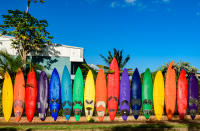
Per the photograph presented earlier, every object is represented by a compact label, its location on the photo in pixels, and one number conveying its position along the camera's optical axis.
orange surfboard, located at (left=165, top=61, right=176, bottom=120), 9.27
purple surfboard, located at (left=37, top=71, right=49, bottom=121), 8.62
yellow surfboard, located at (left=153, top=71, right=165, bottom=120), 9.25
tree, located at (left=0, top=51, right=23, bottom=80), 10.72
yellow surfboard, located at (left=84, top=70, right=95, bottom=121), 8.86
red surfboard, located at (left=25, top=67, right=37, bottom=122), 8.66
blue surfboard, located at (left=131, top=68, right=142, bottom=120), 9.03
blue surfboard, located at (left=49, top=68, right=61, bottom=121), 8.74
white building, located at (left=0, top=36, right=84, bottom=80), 20.64
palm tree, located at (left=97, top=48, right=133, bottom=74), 15.86
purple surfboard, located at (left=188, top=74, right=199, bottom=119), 9.46
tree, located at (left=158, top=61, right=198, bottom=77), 37.81
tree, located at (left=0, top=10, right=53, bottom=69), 18.30
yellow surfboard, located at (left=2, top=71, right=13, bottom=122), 8.71
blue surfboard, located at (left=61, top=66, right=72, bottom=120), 8.73
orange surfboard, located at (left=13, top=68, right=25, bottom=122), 8.62
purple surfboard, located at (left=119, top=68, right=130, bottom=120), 8.98
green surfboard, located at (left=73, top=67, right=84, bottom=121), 8.75
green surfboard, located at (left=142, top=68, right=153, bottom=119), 9.05
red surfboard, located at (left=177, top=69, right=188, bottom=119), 9.40
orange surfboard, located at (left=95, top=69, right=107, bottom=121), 8.88
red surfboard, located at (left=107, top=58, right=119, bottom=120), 8.91
